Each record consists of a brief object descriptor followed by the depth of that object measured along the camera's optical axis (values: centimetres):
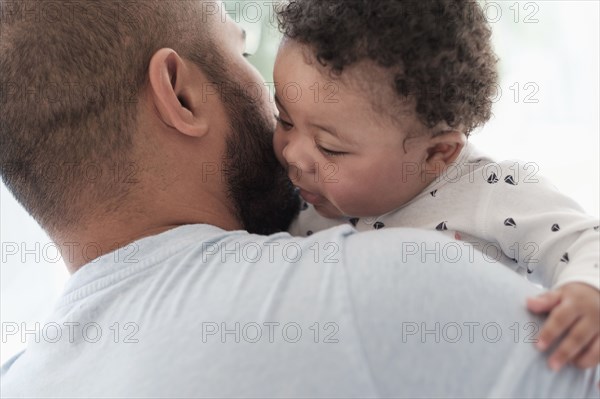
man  78
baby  100
